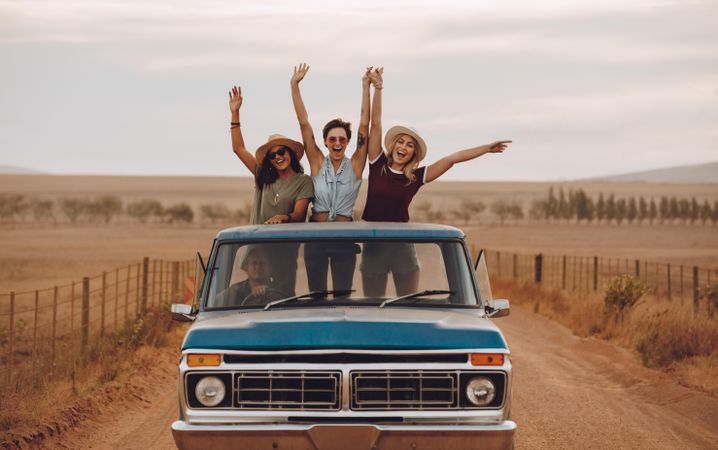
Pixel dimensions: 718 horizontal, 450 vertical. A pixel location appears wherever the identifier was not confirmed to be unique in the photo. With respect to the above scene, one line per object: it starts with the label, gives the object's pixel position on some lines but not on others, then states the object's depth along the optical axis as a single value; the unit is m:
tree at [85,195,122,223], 143.12
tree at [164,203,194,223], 135.12
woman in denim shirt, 9.22
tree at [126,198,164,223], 141.36
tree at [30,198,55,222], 142.75
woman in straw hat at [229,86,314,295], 9.16
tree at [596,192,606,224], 139.74
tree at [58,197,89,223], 140.38
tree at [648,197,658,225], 140.68
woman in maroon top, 9.20
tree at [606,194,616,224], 141.00
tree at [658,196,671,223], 143.62
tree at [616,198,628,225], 138.25
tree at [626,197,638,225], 139.02
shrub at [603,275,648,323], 21.33
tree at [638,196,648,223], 140.88
